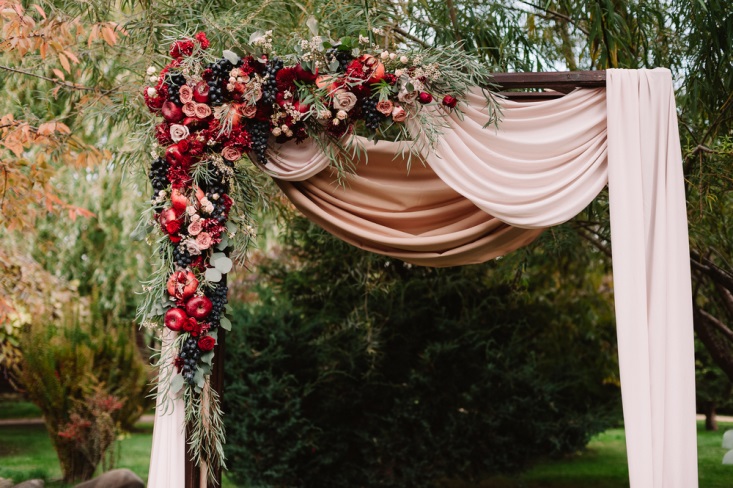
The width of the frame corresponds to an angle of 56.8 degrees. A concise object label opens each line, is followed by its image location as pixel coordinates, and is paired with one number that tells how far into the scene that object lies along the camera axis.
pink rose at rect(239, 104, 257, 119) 2.24
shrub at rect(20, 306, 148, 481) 4.80
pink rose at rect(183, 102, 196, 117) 2.21
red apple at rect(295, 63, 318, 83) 2.21
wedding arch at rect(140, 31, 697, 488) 2.10
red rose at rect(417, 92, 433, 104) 2.19
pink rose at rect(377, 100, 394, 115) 2.20
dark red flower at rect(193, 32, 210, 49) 2.28
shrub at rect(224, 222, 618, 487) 4.63
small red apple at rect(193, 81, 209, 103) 2.22
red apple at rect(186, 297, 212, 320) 2.15
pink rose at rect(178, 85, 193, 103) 2.21
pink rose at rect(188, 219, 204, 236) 2.17
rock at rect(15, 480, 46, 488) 4.47
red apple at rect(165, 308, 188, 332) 2.13
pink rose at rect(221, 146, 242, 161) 2.24
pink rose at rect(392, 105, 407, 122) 2.20
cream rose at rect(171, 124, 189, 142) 2.20
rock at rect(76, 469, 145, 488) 4.50
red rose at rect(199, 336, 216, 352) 2.16
